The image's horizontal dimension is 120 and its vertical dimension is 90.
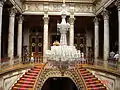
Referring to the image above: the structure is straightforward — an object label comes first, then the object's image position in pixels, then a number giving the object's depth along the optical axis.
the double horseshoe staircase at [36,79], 14.57
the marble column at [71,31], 21.70
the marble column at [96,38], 21.83
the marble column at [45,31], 21.64
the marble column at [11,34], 18.45
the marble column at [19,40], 21.33
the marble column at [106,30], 18.94
